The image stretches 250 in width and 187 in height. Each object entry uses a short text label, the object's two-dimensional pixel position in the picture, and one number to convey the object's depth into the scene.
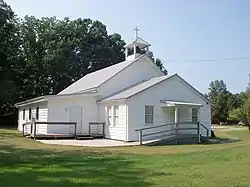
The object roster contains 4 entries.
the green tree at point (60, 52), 52.16
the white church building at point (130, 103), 25.67
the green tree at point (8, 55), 45.22
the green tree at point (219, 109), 70.94
